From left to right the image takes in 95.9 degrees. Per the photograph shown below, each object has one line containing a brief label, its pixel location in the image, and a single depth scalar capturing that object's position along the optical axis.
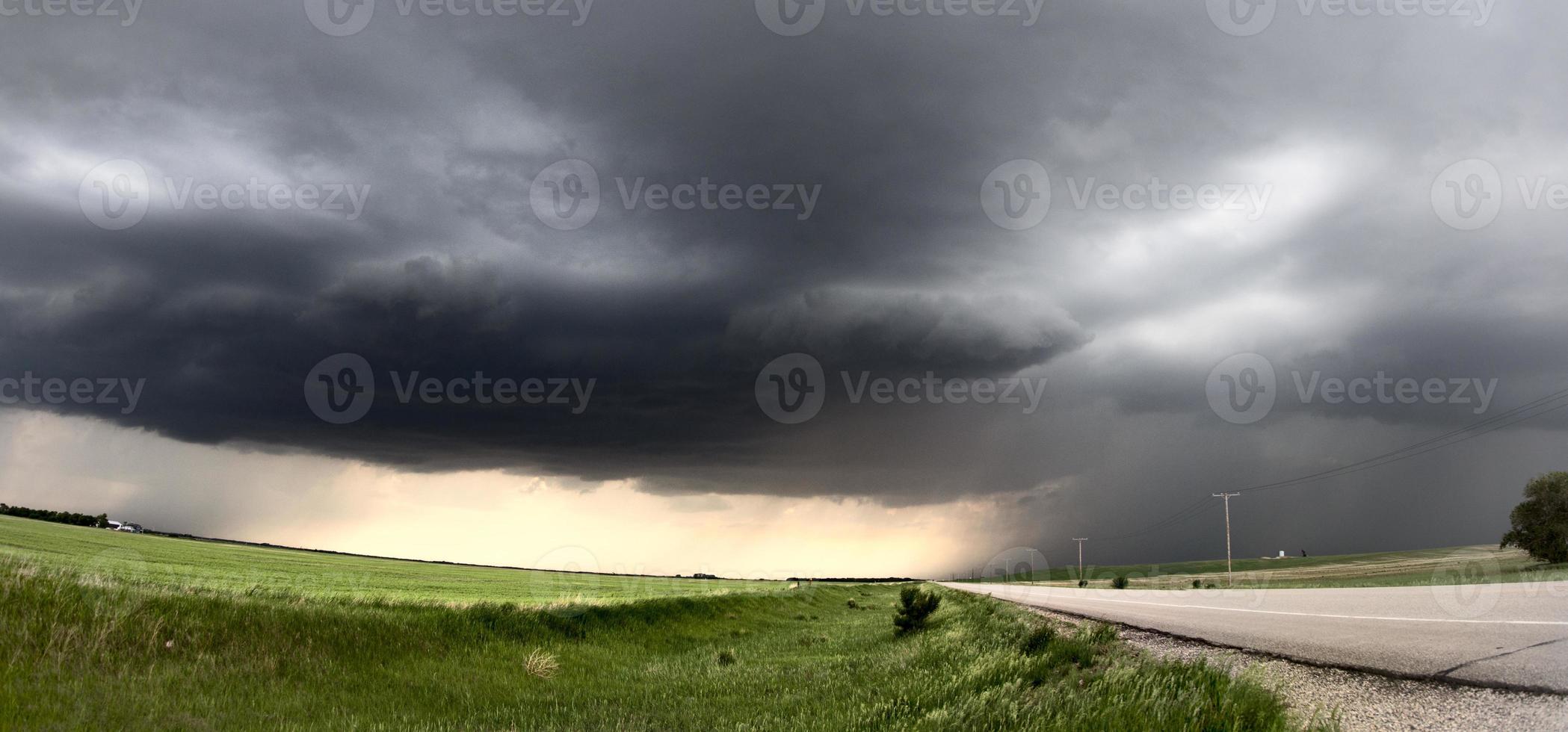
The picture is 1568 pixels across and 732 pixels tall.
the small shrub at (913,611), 19.30
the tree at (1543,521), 64.94
